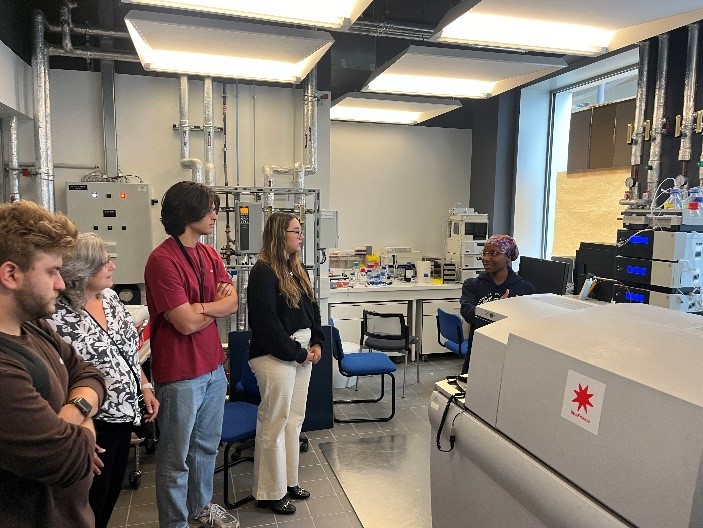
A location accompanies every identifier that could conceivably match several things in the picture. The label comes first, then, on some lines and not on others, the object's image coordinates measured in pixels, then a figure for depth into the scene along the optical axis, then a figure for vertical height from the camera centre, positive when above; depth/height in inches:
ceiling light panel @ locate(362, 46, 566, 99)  126.4 +40.5
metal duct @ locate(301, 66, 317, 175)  175.6 +31.9
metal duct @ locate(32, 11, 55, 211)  146.8 +26.7
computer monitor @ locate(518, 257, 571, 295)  156.6 -19.2
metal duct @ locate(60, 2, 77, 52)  146.6 +54.4
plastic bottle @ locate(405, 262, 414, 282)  215.3 -26.2
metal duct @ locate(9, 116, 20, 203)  147.9 +12.7
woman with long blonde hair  91.4 -26.0
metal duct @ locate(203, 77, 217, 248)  168.6 +25.5
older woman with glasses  62.1 -18.2
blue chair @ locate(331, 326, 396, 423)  141.5 -44.4
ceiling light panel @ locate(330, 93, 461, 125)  173.3 +39.8
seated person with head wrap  115.3 -15.6
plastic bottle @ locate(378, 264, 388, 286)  207.2 -27.6
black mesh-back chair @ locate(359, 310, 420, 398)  159.3 -39.4
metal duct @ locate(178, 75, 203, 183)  166.4 +24.3
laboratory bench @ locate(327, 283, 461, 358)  193.6 -37.1
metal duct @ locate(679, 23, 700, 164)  132.7 +33.9
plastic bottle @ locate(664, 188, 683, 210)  118.3 +4.8
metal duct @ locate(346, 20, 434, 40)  149.9 +56.8
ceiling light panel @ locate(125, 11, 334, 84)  110.9 +41.4
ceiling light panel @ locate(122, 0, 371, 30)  94.7 +39.8
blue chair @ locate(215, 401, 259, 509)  98.7 -44.5
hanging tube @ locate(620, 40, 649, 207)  149.3 +30.9
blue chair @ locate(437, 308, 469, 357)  160.1 -38.8
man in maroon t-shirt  76.3 -20.5
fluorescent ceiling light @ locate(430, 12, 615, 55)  103.0 +40.4
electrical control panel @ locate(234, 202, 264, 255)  158.2 -5.4
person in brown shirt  37.2 -15.1
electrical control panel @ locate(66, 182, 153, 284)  156.2 -3.6
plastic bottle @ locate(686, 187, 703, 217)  111.7 +3.6
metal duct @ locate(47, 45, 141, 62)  152.6 +47.6
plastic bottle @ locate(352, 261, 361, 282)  213.1 -26.7
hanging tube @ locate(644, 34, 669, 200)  142.4 +29.1
